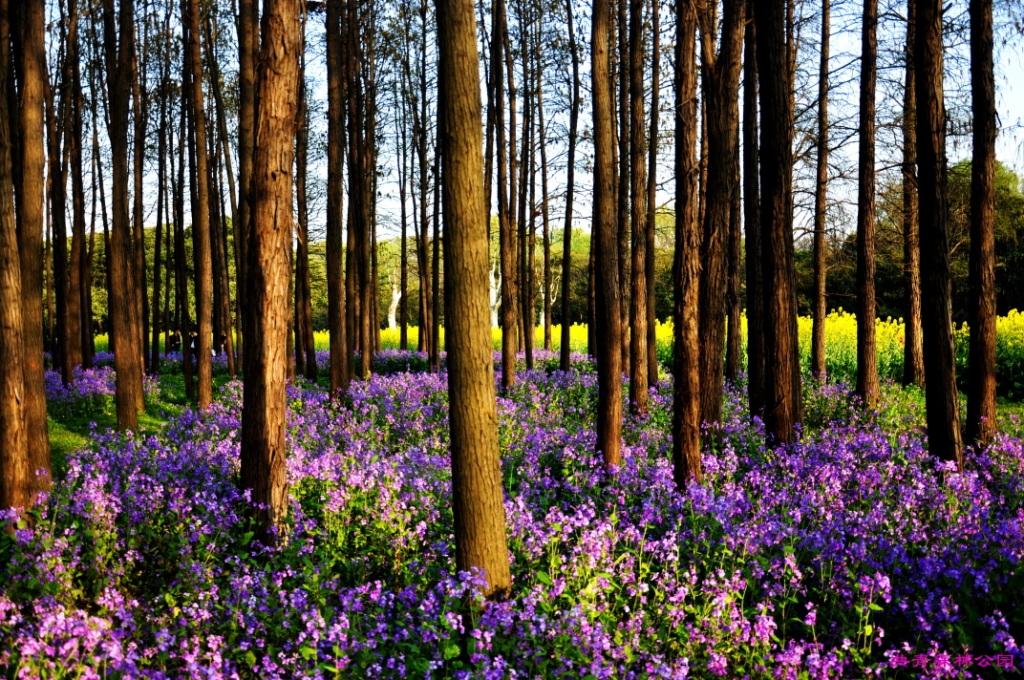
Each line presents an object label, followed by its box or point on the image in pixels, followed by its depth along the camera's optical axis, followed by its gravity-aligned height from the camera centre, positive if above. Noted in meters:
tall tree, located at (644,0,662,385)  15.53 +3.28
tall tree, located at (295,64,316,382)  19.69 +1.10
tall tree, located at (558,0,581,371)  19.17 +4.78
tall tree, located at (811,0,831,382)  16.75 +2.38
